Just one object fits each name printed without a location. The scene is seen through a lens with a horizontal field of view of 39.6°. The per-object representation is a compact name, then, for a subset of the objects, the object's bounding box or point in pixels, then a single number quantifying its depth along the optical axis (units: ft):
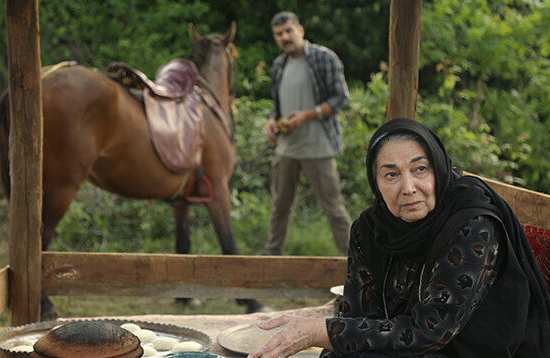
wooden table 11.94
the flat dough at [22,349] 9.53
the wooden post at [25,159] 11.70
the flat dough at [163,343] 10.24
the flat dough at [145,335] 10.53
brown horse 15.39
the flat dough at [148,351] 9.86
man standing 19.30
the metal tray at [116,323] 10.20
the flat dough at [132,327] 10.75
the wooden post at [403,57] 11.67
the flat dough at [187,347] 9.95
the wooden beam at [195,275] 12.92
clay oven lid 8.48
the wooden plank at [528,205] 9.68
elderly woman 7.14
